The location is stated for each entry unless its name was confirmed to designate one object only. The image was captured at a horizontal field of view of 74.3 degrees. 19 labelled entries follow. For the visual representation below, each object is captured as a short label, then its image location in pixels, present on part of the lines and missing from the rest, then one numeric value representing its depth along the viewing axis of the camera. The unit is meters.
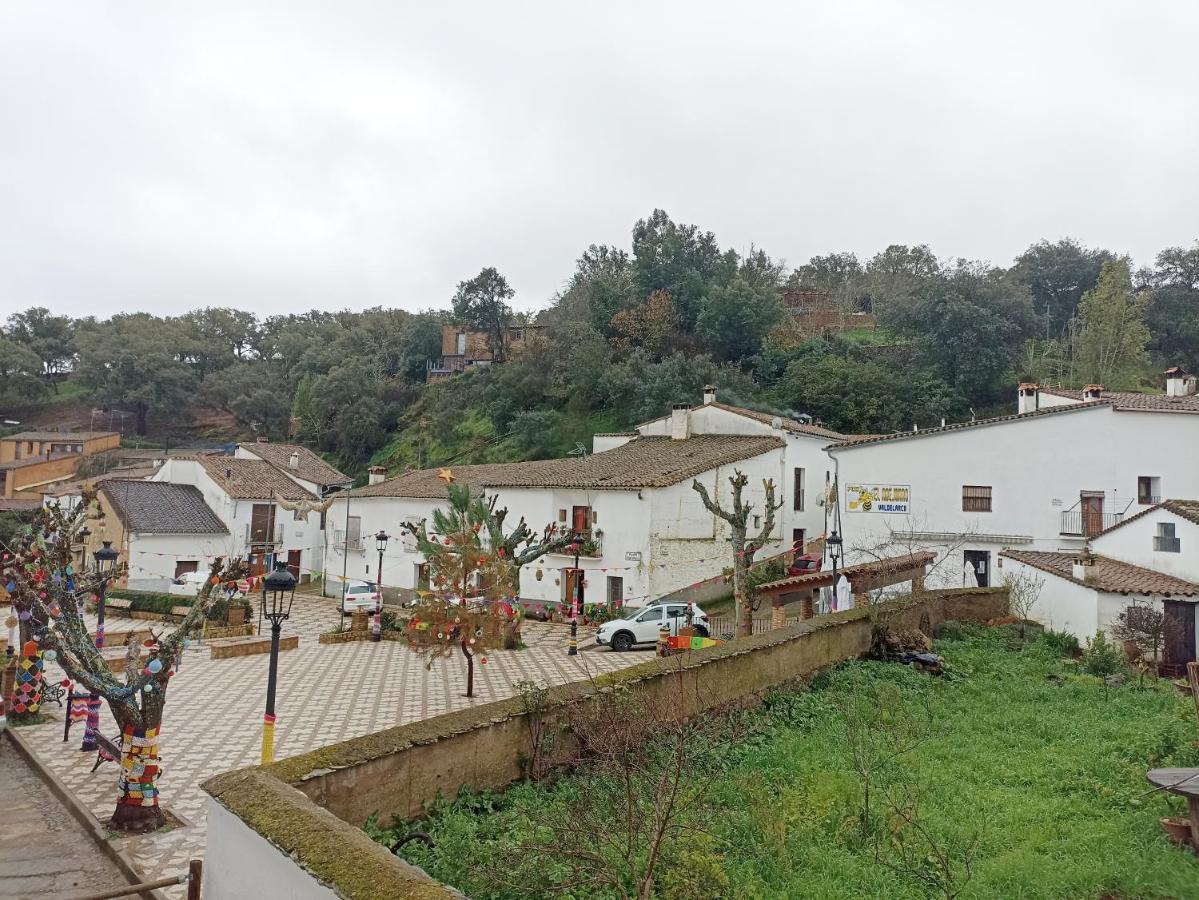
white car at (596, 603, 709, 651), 20.89
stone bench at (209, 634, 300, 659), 20.69
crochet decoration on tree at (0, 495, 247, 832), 8.70
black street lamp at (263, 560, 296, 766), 9.18
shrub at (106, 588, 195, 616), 29.19
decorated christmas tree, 15.73
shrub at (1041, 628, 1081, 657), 16.67
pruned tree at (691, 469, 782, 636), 17.16
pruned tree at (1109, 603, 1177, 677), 15.62
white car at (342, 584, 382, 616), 31.30
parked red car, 27.11
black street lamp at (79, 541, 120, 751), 11.57
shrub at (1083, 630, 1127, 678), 14.28
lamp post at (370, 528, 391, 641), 23.42
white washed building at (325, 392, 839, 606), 25.97
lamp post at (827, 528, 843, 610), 19.60
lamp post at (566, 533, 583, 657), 19.95
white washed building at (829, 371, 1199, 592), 22.03
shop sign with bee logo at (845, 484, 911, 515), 24.48
